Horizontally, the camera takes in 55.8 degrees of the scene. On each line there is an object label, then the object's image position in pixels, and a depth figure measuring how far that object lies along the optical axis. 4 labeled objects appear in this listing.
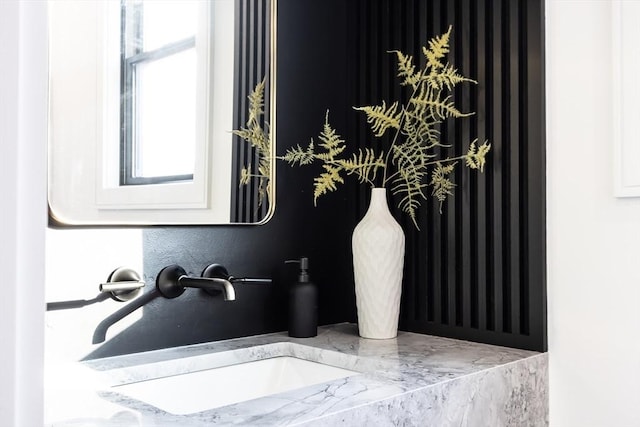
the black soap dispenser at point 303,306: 1.45
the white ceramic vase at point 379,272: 1.45
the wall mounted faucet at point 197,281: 1.22
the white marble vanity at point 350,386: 0.86
